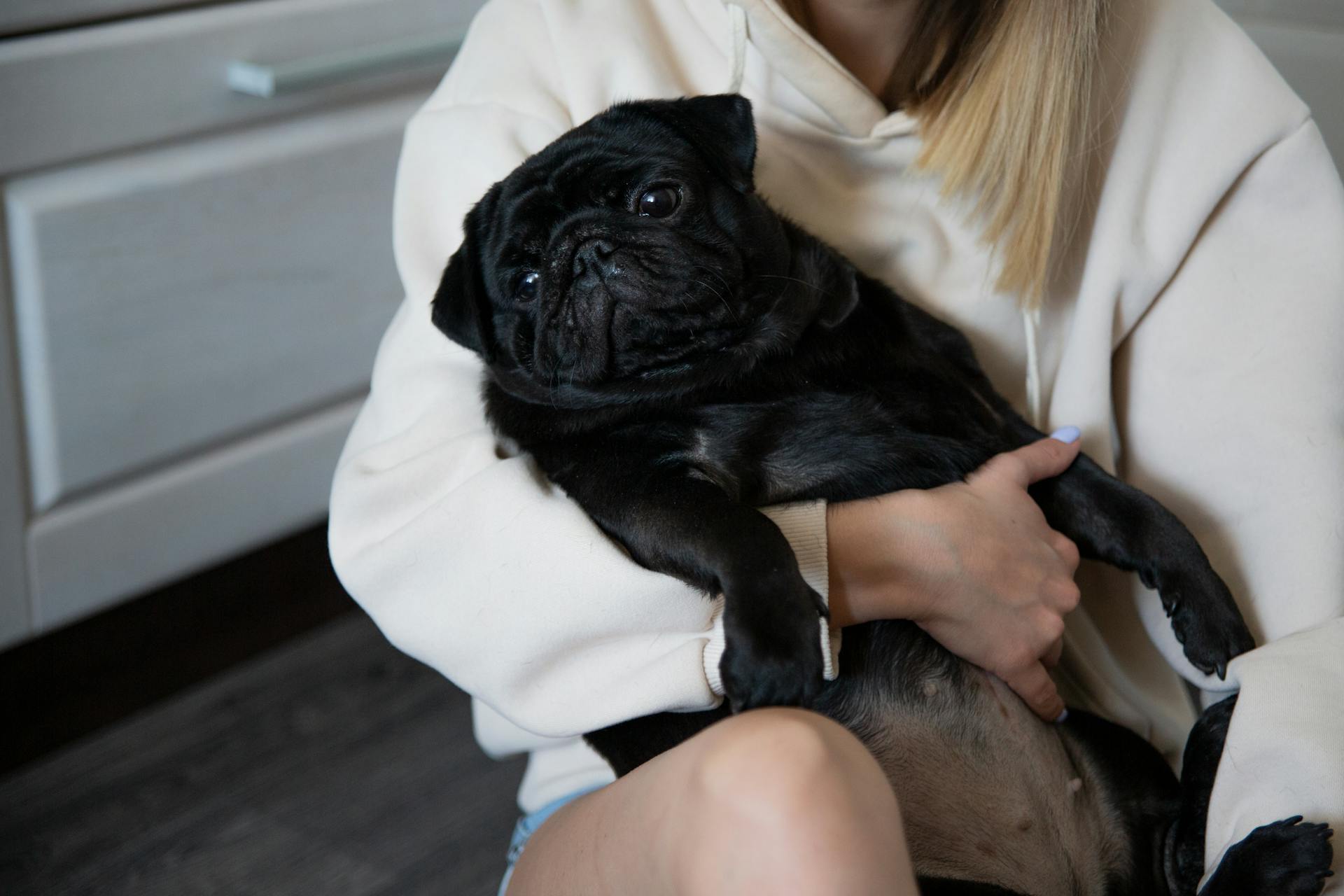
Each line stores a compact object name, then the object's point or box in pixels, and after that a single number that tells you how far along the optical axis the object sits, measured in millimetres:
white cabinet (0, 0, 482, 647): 1545
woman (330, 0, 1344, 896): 1015
